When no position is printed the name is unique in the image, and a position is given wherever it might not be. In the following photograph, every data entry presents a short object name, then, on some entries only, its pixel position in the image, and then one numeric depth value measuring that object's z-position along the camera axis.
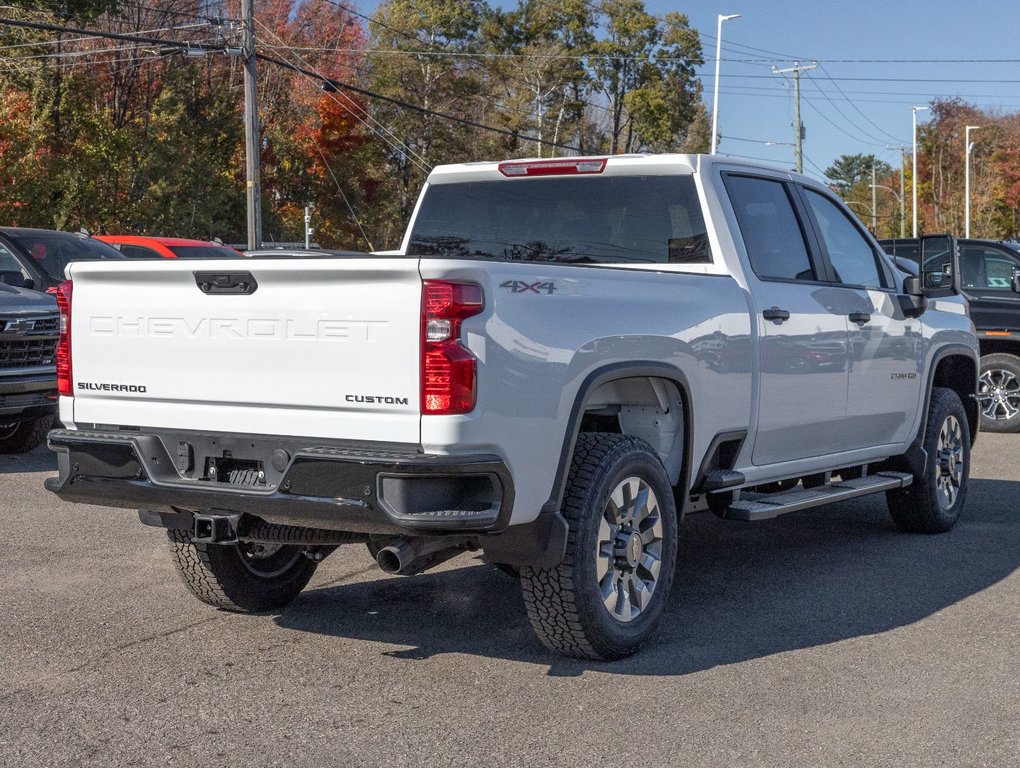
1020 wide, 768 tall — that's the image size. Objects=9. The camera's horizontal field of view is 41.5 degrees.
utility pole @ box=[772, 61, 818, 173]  57.16
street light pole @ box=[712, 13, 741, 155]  54.78
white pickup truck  4.59
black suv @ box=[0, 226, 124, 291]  12.16
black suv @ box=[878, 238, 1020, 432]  14.02
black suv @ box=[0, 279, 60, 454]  10.20
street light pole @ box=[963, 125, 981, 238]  71.44
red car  15.73
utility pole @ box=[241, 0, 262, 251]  26.16
